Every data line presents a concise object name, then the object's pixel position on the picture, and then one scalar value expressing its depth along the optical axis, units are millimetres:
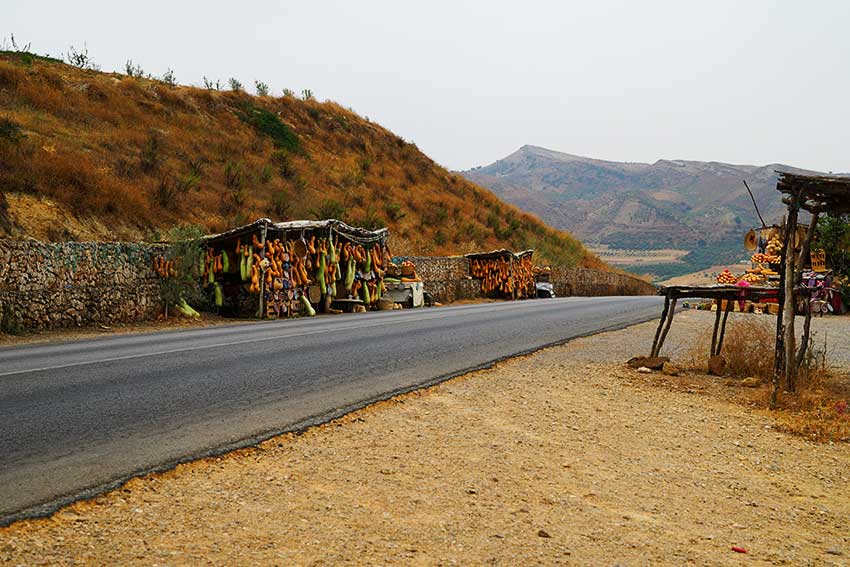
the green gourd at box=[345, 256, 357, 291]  23062
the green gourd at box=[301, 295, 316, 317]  21047
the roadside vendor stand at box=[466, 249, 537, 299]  34062
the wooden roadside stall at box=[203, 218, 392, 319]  19422
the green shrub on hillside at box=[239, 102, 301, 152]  44250
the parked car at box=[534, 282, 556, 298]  37438
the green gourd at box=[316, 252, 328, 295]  21969
